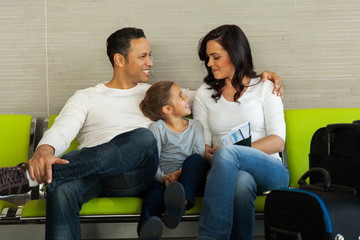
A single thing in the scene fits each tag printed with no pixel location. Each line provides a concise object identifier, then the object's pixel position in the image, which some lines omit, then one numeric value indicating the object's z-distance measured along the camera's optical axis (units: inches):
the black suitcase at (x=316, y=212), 76.7
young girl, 99.1
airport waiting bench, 121.4
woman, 92.4
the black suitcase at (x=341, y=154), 80.7
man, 91.4
